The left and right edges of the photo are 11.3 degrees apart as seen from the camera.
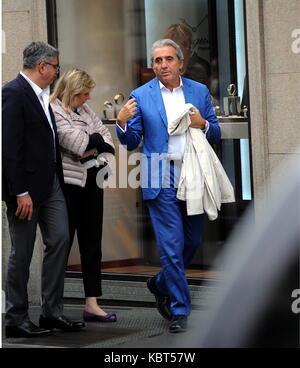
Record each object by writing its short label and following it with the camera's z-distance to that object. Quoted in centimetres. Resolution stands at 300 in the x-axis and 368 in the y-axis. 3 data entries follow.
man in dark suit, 997
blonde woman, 1074
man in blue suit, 1022
